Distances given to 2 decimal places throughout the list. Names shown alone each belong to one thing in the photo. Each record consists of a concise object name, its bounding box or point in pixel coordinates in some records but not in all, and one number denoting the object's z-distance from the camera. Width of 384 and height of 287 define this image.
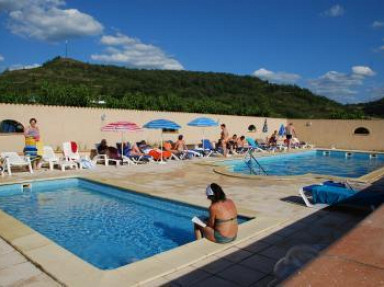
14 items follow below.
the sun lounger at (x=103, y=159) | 11.51
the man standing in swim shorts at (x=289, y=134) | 18.59
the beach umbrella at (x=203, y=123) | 14.52
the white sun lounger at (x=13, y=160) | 9.37
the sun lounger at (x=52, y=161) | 10.35
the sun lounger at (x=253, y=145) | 16.77
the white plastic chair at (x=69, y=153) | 11.00
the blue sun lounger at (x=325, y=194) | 5.90
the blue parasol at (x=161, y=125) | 12.46
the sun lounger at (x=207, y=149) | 14.94
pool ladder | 11.41
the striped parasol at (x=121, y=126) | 11.51
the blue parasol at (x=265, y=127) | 21.77
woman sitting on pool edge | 4.08
